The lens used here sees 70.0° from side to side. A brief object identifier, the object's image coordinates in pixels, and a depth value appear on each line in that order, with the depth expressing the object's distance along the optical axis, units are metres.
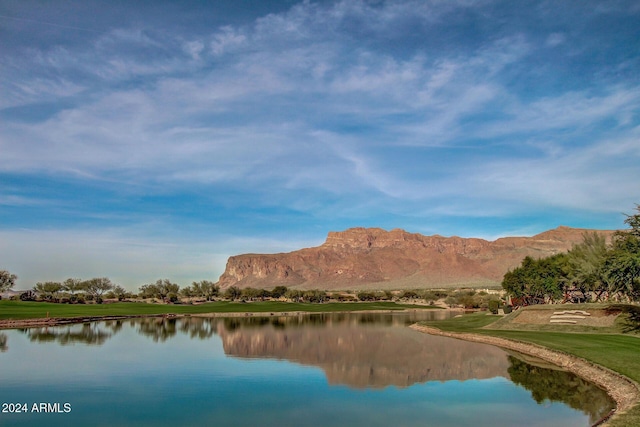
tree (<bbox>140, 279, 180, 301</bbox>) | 167.91
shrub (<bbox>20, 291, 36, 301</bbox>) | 129.31
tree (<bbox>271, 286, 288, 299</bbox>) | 181.25
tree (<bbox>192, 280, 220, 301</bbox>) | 172.50
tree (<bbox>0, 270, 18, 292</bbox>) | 130.50
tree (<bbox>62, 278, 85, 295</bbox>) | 150.62
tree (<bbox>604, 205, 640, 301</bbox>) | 34.71
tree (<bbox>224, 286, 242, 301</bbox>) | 171.49
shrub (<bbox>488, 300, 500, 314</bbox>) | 76.75
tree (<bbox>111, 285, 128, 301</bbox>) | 166.32
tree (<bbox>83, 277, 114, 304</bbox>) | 154.35
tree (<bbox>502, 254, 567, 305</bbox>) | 72.31
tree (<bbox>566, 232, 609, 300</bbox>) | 59.76
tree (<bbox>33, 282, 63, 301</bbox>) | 135.88
